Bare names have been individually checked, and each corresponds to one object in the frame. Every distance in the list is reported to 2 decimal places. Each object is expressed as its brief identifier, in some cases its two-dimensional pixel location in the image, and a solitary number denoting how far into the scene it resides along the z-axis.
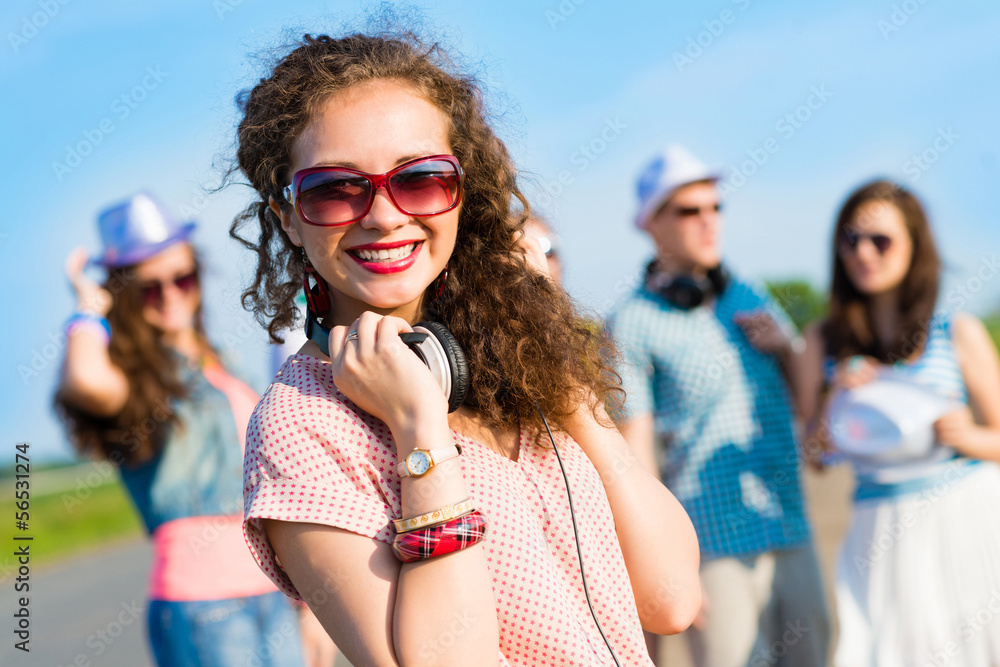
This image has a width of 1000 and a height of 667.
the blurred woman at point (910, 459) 3.76
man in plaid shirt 3.88
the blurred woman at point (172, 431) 3.60
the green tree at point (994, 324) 37.39
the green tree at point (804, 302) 42.06
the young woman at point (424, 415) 1.41
